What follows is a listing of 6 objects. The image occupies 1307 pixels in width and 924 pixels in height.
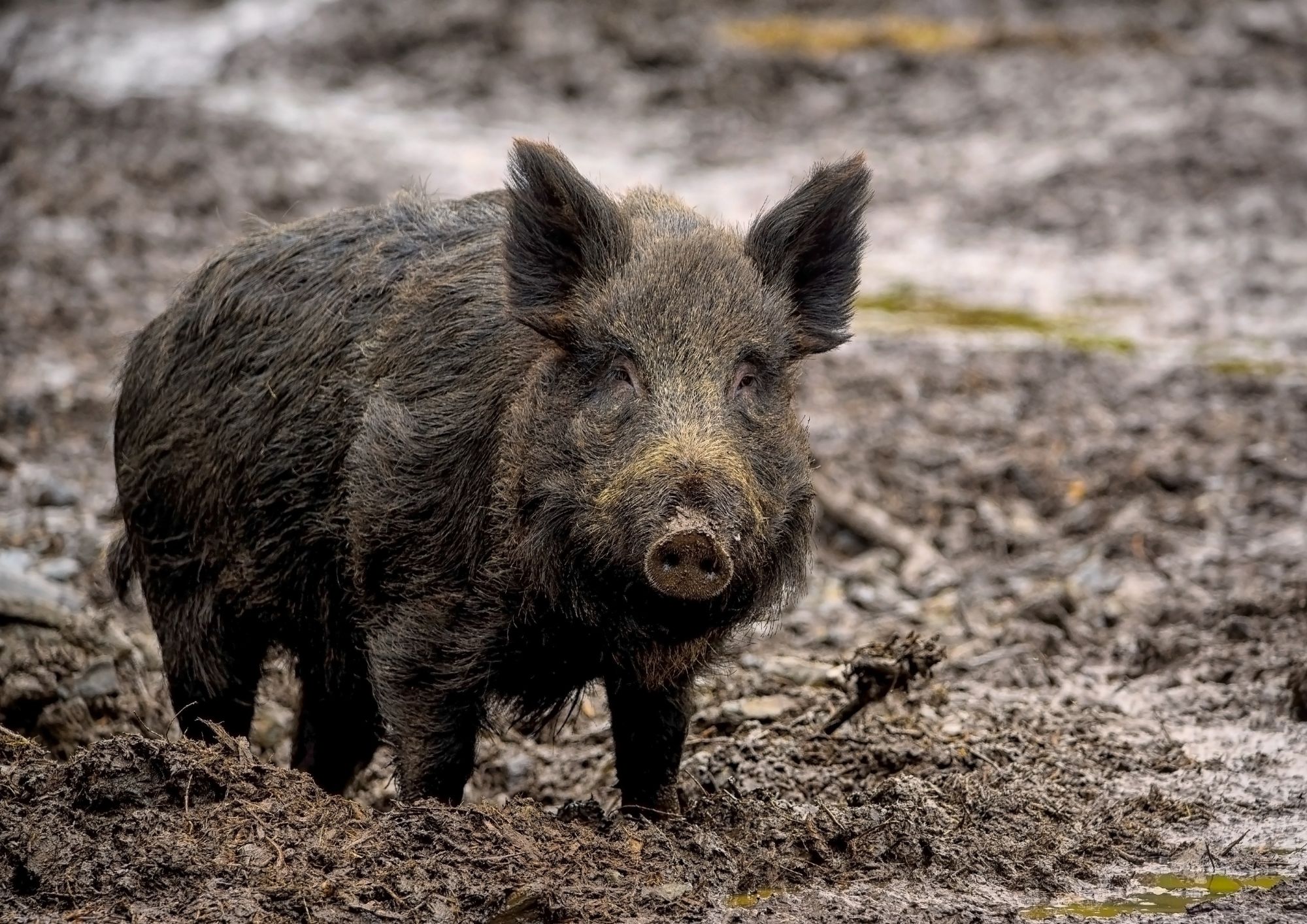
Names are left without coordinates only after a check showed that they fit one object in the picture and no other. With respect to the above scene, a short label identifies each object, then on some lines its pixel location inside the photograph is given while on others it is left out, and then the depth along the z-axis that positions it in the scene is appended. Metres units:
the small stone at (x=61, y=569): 16.73
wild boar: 10.43
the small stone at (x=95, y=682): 13.93
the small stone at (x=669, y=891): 9.92
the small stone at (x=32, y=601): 14.48
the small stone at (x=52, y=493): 19.03
